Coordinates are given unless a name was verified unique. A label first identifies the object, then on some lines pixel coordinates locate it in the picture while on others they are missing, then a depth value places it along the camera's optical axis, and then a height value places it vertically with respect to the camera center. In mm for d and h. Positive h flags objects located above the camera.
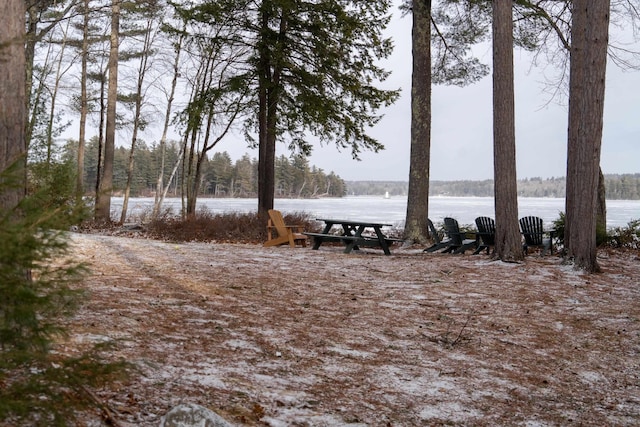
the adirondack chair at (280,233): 11789 -840
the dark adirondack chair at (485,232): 11586 -707
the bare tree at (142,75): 22875 +4822
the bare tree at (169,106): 23234 +3546
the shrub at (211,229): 13883 -924
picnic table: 10928 -864
